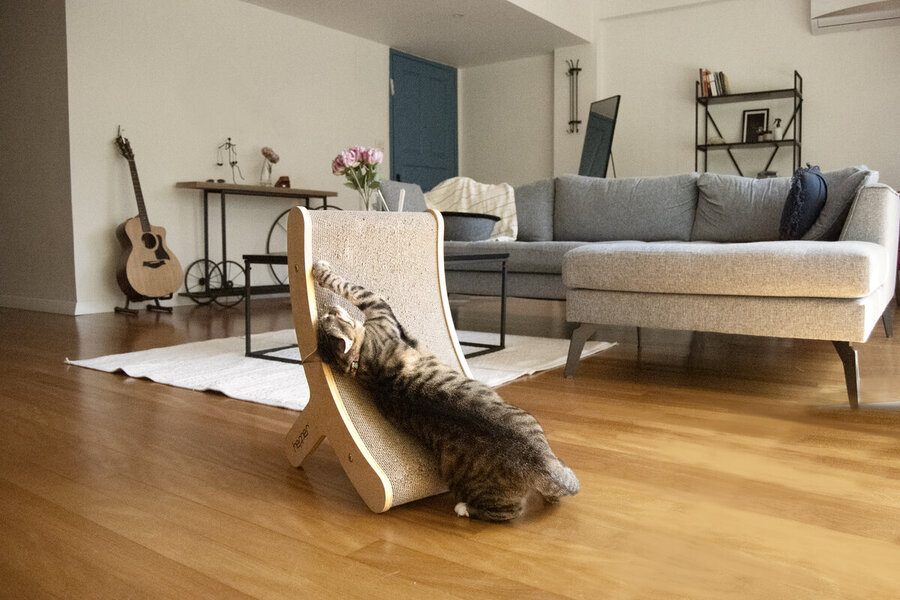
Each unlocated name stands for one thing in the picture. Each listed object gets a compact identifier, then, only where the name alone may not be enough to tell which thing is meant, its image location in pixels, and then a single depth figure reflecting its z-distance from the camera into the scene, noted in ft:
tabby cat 4.01
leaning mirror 20.08
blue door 22.85
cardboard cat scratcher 4.39
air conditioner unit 18.02
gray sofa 6.57
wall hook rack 22.86
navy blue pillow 9.99
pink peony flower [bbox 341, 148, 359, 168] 9.40
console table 16.30
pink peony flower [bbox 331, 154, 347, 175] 9.56
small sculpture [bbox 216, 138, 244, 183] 17.43
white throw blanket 13.98
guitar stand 14.94
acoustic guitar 14.73
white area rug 7.56
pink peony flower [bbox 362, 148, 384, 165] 9.52
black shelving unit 19.49
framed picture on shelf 19.84
